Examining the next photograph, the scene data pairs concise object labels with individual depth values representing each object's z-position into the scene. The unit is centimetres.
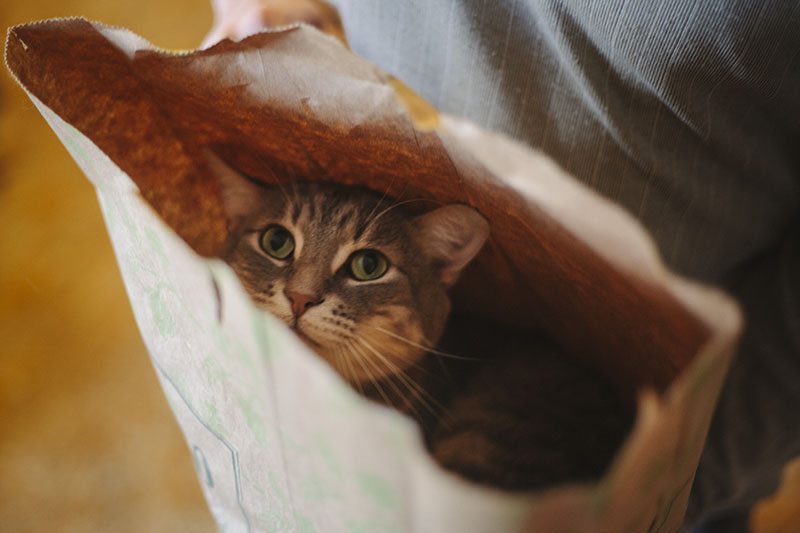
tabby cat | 34
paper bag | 24
